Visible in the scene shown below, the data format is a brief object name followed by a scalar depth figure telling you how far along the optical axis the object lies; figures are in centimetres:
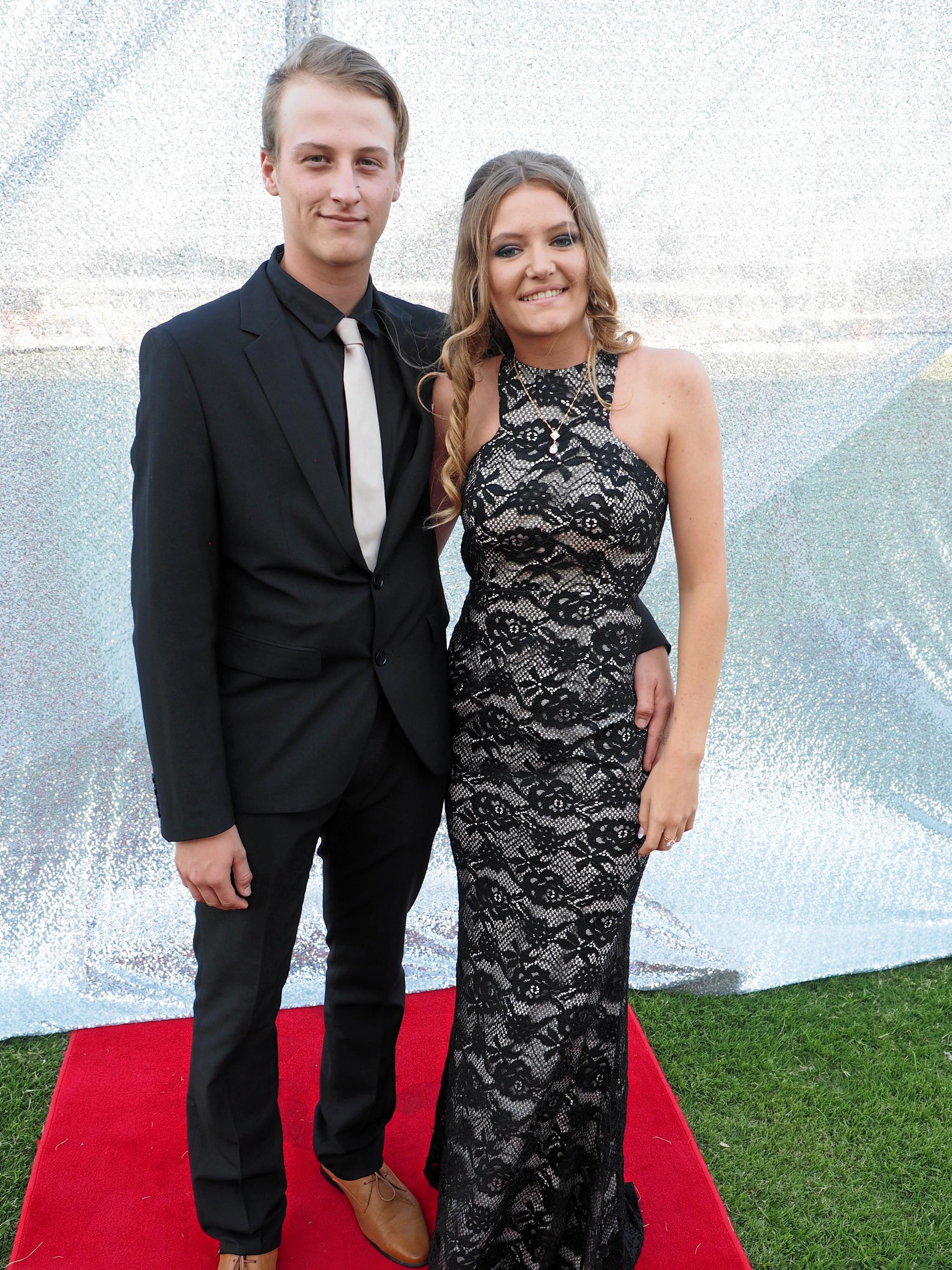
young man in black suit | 155
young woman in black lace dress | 170
